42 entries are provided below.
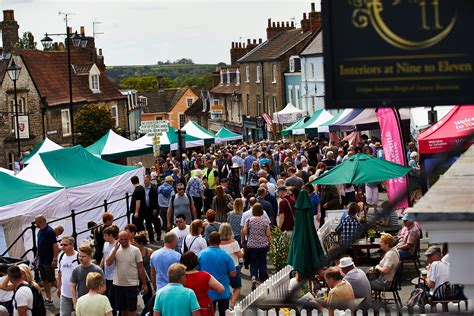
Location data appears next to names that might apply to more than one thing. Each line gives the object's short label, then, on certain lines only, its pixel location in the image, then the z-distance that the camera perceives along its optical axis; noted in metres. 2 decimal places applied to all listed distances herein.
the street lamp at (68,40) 40.62
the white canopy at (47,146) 28.65
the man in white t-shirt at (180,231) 14.21
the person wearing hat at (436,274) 11.71
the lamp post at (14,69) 37.38
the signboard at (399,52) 3.79
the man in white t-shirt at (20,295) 11.62
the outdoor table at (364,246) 16.55
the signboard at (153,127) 29.45
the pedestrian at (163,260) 12.17
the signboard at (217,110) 83.88
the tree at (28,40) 130.00
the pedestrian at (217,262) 11.98
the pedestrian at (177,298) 9.88
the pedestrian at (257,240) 15.20
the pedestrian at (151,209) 21.28
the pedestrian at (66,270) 12.88
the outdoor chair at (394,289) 13.33
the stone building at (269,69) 69.69
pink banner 18.02
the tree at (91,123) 56.47
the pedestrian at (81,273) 12.01
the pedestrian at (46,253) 15.41
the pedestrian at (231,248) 13.23
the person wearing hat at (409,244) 15.49
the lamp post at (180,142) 26.30
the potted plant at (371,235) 16.93
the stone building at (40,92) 54.94
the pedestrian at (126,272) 12.70
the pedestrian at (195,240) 13.11
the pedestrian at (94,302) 10.72
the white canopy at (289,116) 52.59
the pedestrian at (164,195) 21.69
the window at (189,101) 107.38
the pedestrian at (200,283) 10.77
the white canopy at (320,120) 38.41
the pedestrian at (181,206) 19.25
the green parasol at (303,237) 13.02
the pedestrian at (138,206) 20.80
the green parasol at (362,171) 18.17
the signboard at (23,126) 53.85
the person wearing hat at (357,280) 11.66
